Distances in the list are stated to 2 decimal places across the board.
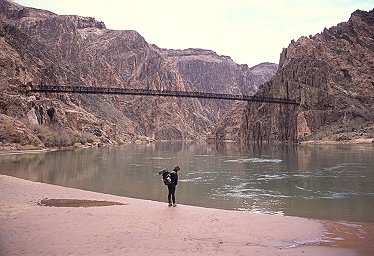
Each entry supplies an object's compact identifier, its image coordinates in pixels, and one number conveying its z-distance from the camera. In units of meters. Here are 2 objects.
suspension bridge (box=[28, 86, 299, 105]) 82.12
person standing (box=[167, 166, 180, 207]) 13.13
